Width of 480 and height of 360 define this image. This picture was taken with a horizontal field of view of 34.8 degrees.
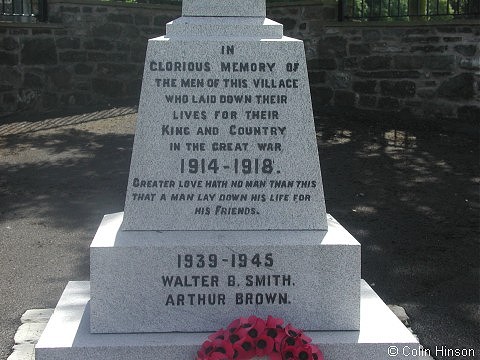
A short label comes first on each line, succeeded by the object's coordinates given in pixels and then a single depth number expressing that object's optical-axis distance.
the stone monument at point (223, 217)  3.67
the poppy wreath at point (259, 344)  3.39
